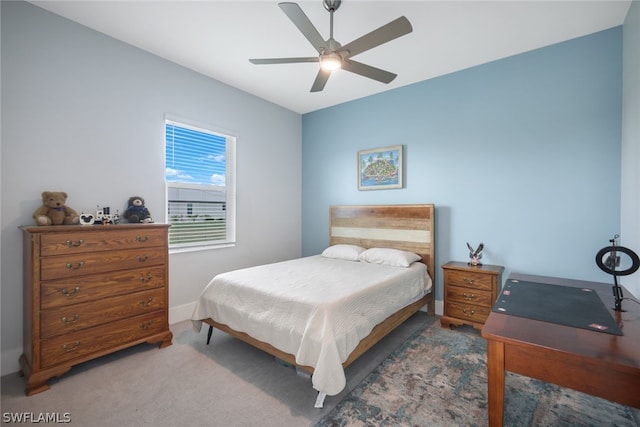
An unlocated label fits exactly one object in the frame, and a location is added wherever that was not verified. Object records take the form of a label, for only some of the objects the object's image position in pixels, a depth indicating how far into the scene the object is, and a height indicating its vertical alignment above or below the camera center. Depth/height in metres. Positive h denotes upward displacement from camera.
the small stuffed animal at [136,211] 2.70 +0.03
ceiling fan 1.80 +1.24
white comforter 1.78 -0.72
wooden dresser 1.96 -0.64
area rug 1.68 -1.25
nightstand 2.78 -0.81
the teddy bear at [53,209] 2.17 +0.04
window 3.25 +0.36
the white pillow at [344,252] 3.61 -0.51
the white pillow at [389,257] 3.18 -0.51
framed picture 3.76 +0.66
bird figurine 3.05 -0.45
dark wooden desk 1.05 -0.59
